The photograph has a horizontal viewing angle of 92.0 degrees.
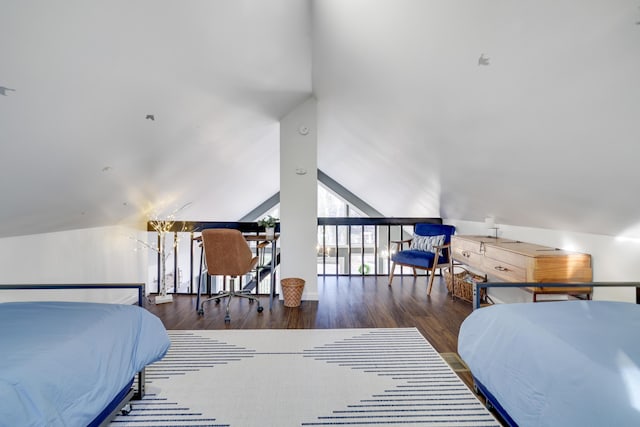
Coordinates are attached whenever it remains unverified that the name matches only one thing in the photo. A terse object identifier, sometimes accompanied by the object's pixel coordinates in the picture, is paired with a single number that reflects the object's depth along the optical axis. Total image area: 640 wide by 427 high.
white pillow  4.27
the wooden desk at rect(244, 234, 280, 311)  3.56
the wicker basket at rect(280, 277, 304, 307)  3.49
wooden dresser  2.60
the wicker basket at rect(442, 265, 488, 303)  3.65
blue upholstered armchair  4.07
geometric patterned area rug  1.60
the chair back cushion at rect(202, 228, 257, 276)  3.16
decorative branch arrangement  3.73
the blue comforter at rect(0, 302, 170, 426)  0.96
